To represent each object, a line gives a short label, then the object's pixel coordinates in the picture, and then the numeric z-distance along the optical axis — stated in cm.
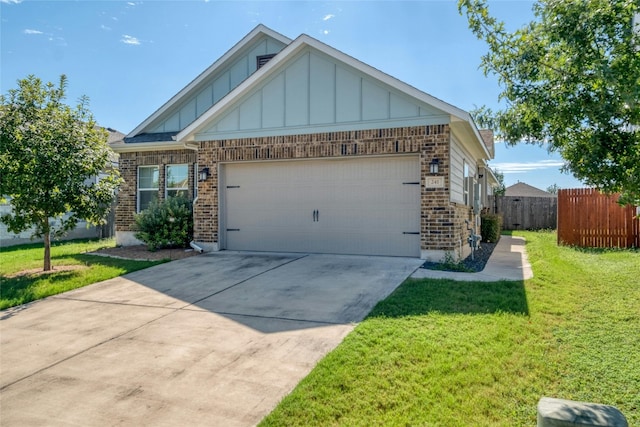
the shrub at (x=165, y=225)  1114
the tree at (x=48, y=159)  779
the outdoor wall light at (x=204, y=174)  1085
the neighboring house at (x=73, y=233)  1416
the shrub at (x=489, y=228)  1469
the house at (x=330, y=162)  886
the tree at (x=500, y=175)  4145
